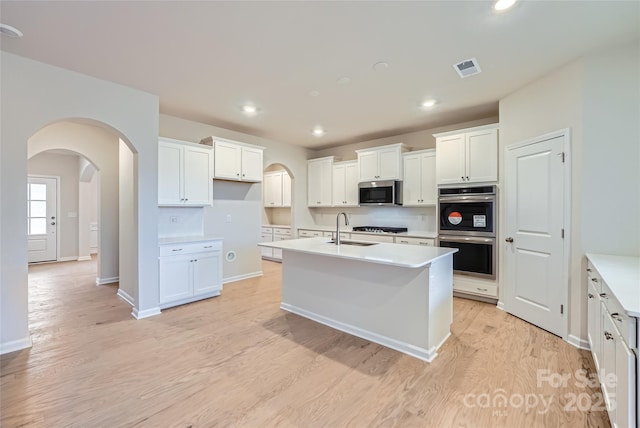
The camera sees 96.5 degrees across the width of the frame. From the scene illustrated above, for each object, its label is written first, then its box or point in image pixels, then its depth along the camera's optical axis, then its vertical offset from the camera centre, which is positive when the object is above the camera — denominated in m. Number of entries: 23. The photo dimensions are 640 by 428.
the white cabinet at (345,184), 5.79 +0.60
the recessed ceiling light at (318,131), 5.00 +1.48
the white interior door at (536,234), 2.88 -0.24
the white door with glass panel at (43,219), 6.66 -0.15
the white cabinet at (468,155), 3.85 +0.82
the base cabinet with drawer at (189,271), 3.66 -0.80
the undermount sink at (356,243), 3.33 -0.37
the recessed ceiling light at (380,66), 2.74 +1.44
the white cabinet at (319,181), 6.16 +0.69
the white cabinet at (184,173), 3.84 +0.56
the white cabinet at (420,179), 4.73 +0.58
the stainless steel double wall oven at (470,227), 3.81 -0.20
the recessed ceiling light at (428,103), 3.72 +1.46
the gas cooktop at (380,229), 5.10 -0.30
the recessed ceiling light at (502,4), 1.91 +1.41
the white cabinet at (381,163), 5.02 +0.92
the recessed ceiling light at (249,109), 3.93 +1.47
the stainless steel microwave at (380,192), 5.04 +0.37
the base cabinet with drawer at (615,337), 1.30 -0.70
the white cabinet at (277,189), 6.95 +0.60
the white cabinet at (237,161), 4.52 +0.86
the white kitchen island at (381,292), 2.47 -0.78
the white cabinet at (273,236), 6.72 -0.57
